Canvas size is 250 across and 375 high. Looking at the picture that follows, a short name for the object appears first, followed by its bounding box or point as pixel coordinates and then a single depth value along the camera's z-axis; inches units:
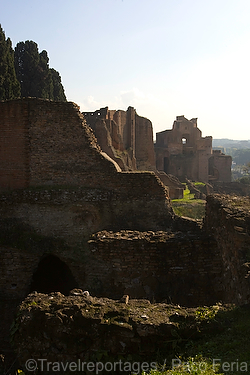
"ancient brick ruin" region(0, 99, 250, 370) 278.8
